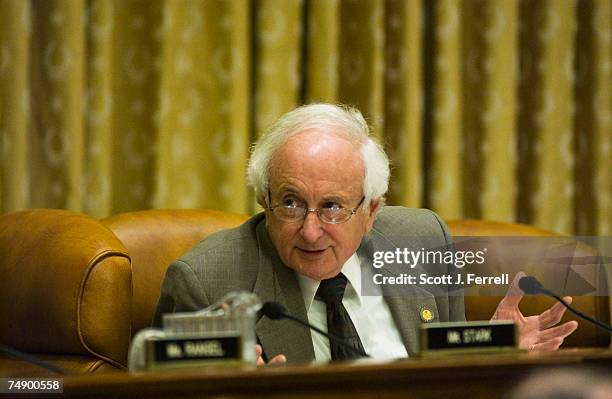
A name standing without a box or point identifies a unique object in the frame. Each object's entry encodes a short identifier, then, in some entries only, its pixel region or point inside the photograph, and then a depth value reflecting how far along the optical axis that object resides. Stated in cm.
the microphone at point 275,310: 509
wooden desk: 485
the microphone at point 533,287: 521
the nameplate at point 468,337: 501
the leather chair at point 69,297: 538
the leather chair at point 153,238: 557
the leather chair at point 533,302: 532
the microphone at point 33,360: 500
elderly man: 535
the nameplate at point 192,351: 493
